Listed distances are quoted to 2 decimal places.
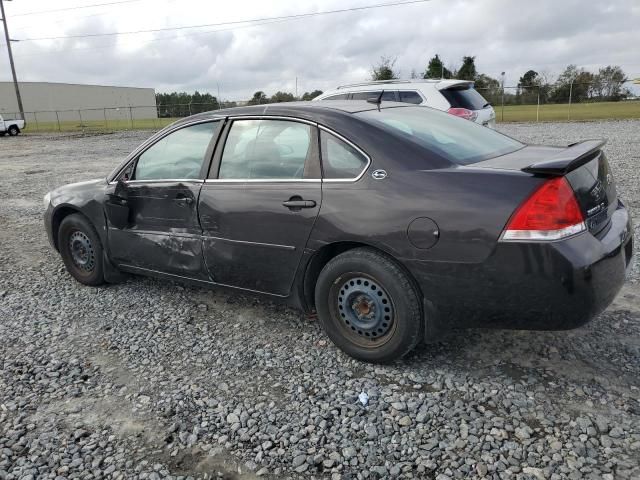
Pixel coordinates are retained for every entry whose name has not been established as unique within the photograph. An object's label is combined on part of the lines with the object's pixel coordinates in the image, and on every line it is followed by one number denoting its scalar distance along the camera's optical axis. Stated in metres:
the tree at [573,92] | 32.88
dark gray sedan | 2.64
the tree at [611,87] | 36.38
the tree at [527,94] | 31.05
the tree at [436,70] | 46.56
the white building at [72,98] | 71.69
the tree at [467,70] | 49.38
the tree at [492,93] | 29.71
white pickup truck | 32.72
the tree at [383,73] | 40.48
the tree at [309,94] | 34.28
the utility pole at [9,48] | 38.83
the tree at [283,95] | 35.27
